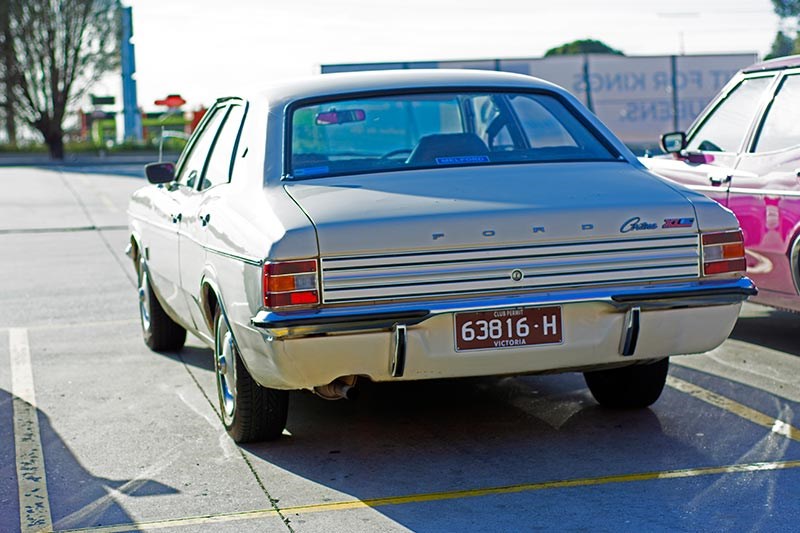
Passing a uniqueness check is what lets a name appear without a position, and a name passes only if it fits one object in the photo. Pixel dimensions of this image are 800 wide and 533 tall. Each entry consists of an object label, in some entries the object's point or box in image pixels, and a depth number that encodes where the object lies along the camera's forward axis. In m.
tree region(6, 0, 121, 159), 50.50
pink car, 6.98
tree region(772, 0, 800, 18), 86.50
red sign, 55.16
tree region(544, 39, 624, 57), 89.19
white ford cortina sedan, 4.72
